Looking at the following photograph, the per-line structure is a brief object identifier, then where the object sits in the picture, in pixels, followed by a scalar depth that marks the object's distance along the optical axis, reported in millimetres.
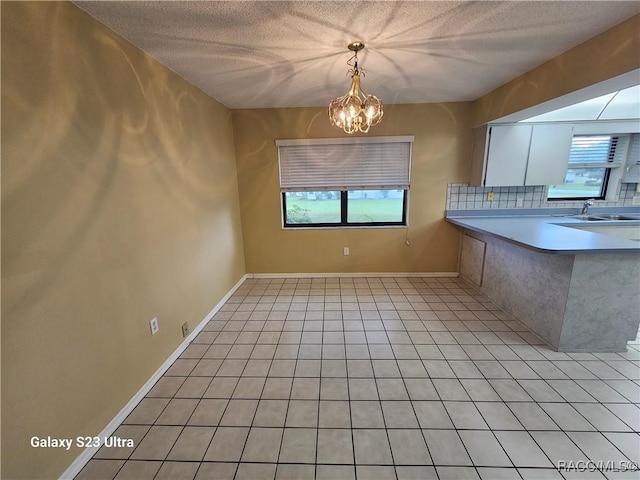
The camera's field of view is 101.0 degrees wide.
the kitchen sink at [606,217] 3244
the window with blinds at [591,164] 3314
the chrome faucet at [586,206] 3364
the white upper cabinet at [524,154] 3059
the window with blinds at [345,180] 3449
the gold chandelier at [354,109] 1702
